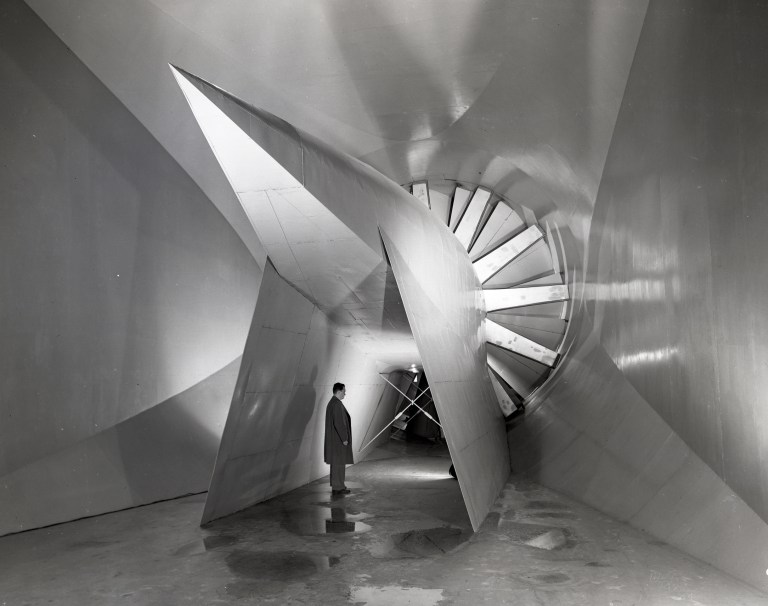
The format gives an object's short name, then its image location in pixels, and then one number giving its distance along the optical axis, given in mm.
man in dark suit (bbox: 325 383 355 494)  8070
